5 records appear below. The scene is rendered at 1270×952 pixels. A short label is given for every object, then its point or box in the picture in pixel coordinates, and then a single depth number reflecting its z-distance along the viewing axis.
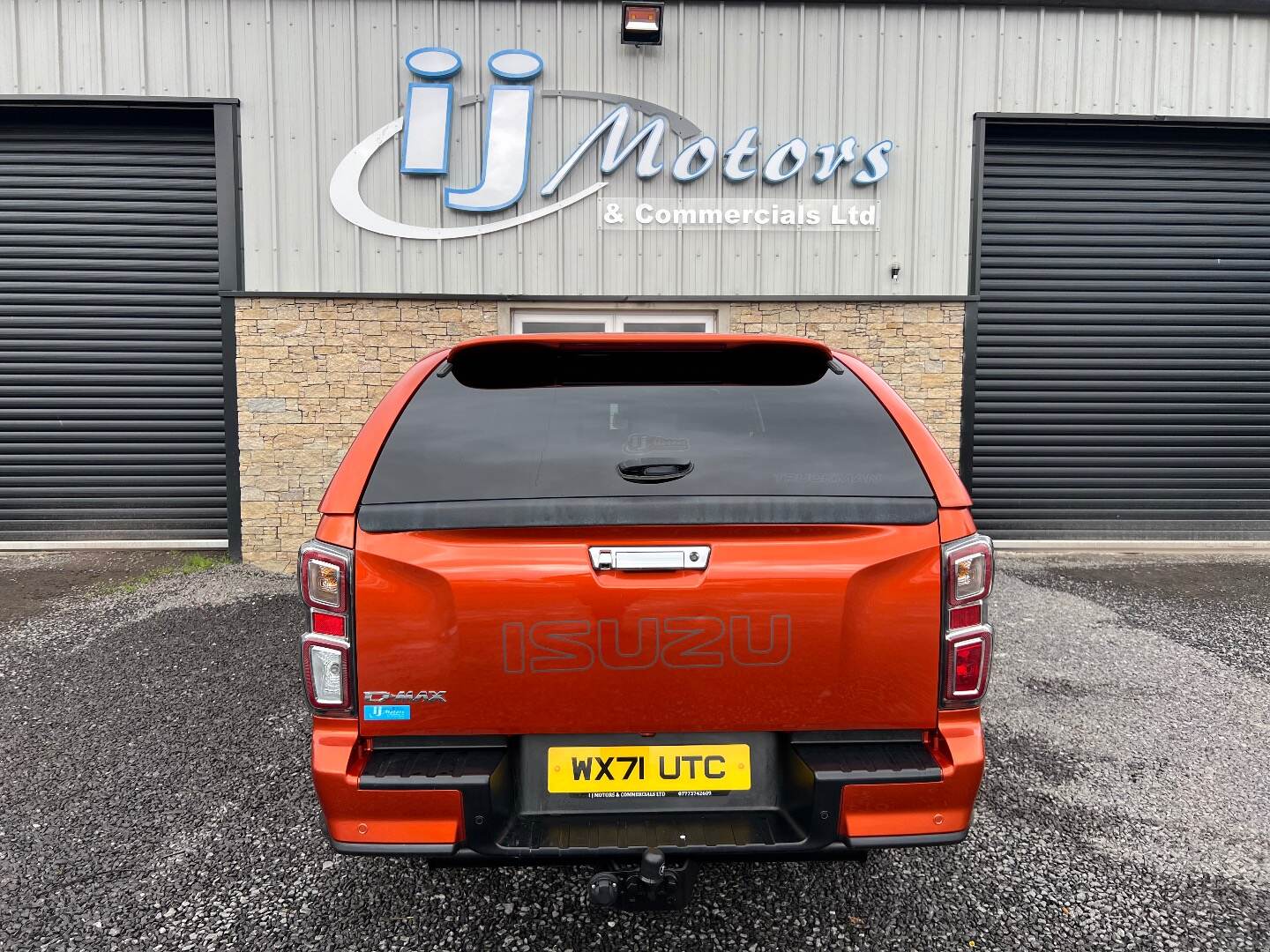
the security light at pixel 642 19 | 6.01
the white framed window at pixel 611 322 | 6.46
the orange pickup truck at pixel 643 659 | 1.63
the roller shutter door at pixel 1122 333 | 6.91
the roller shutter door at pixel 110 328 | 6.58
